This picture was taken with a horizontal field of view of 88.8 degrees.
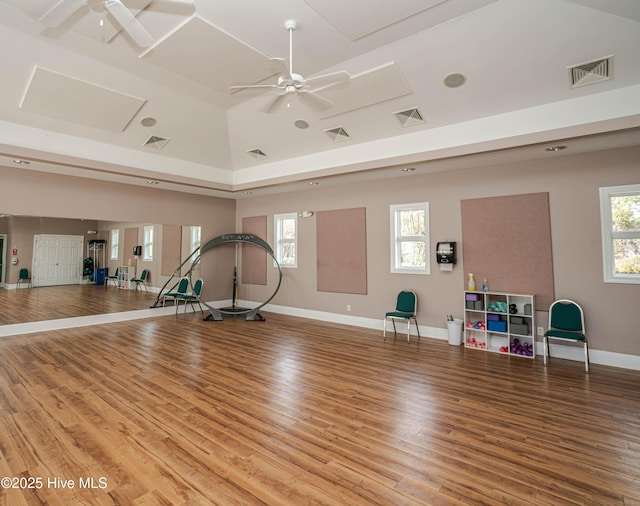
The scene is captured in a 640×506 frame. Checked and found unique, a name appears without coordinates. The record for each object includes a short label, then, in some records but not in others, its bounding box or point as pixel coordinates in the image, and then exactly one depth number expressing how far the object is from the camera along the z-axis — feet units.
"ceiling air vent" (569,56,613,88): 11.79
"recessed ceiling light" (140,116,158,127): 17.97
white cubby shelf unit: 16.30
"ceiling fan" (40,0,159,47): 7.87
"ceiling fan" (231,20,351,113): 10.52
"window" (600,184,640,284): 14.56
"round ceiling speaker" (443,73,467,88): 13.49
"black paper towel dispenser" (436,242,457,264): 18.52
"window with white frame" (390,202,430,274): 20.07
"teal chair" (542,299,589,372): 14.71
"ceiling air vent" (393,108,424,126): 15.88
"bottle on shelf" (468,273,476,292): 17.76
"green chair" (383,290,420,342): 18.99
